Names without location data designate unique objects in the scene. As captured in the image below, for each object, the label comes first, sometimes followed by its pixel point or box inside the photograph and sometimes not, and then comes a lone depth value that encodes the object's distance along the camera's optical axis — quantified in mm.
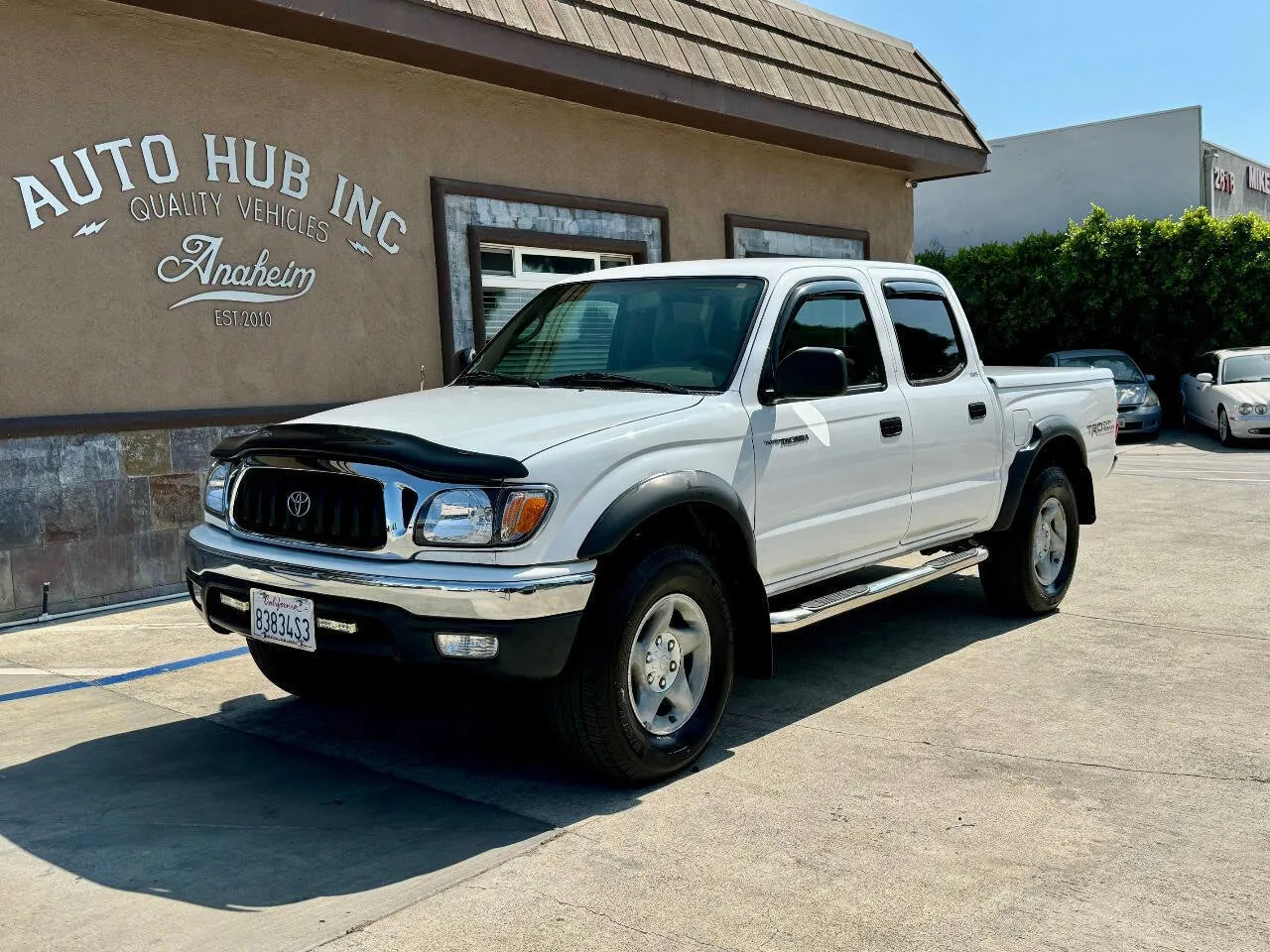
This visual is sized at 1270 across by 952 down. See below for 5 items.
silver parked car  18734
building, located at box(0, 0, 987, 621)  7559
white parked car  17234
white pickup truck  4055
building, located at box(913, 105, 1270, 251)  24641
